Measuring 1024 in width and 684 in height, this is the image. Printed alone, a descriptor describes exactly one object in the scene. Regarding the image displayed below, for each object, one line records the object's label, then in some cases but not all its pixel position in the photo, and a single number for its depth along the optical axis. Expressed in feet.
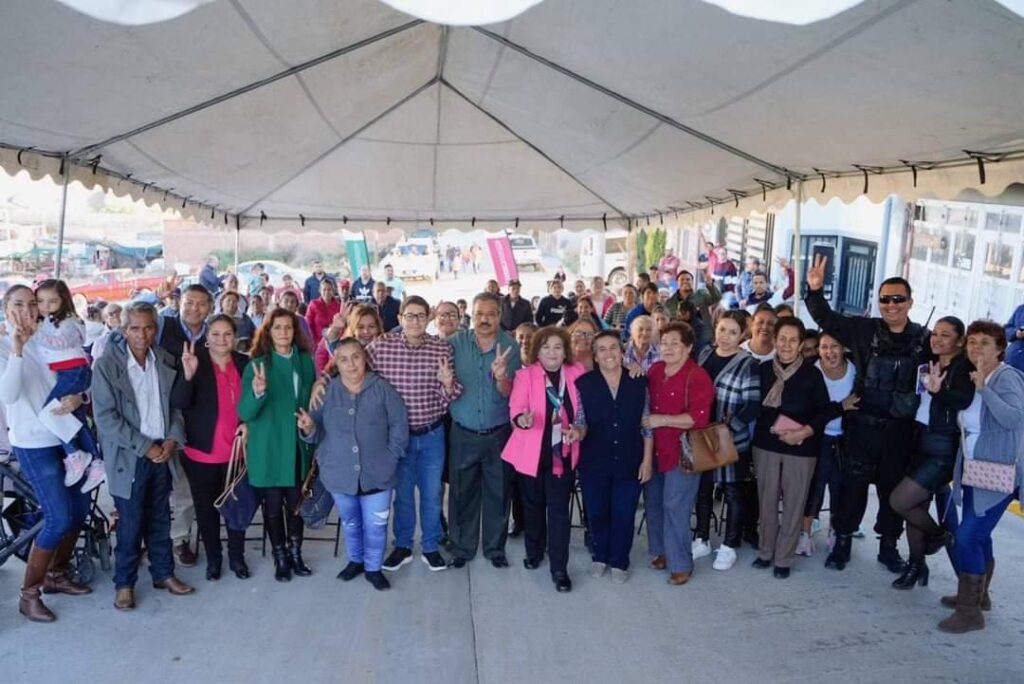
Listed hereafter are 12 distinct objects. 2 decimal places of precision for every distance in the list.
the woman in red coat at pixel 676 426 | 12.44
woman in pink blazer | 12.27
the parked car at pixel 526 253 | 93.45
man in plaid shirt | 12.42
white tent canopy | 9.63
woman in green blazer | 11.93
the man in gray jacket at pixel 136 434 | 11.03
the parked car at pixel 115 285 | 49.42
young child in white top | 11.28
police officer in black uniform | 12.18
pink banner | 70.49
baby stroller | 11.71
